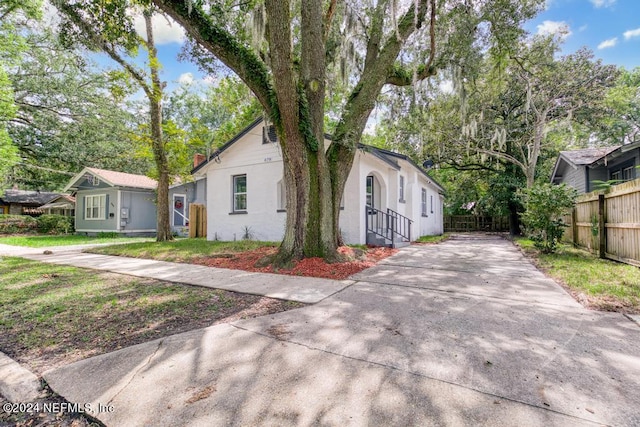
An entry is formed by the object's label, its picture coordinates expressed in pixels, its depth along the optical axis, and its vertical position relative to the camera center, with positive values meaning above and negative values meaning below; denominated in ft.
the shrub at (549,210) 25.41 +0.79
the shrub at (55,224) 65.67 -0.26
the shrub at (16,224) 65.36 -0.19
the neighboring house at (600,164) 34.35 +7.35
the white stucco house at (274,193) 32.78 +3.76
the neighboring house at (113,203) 55.67 +4.02
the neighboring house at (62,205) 72.08 +4.47
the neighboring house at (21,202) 87.81 +6.50
